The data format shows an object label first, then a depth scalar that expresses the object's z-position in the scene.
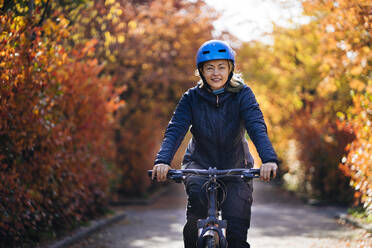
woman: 8.07
